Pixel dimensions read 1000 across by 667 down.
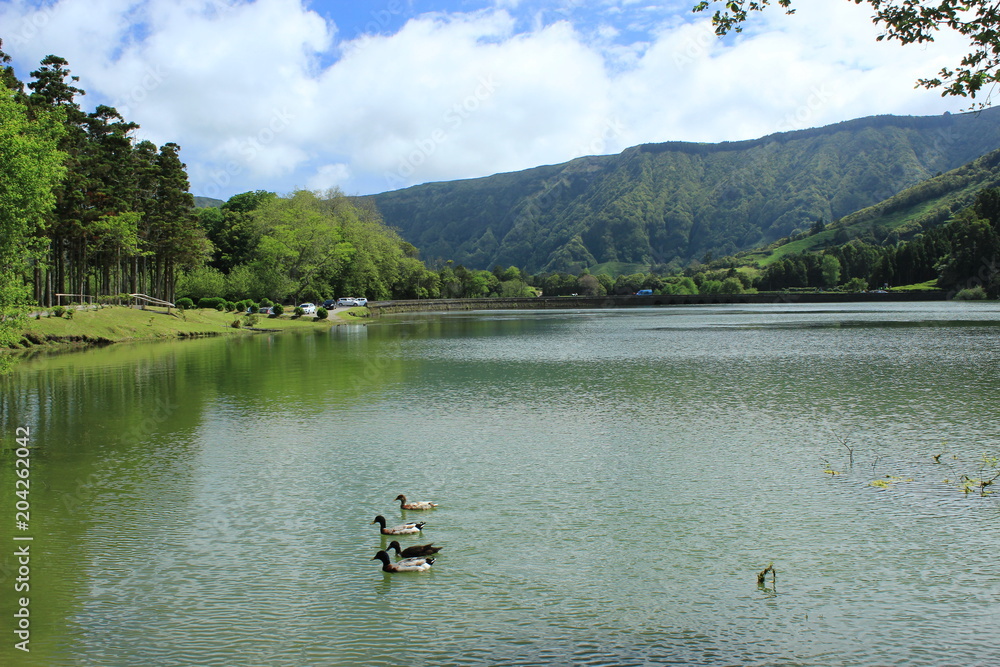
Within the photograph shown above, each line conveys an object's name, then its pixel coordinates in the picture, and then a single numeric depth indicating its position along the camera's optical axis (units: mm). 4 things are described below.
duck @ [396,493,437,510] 15370
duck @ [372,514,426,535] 13922
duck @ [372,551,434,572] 12305
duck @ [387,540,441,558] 12734
